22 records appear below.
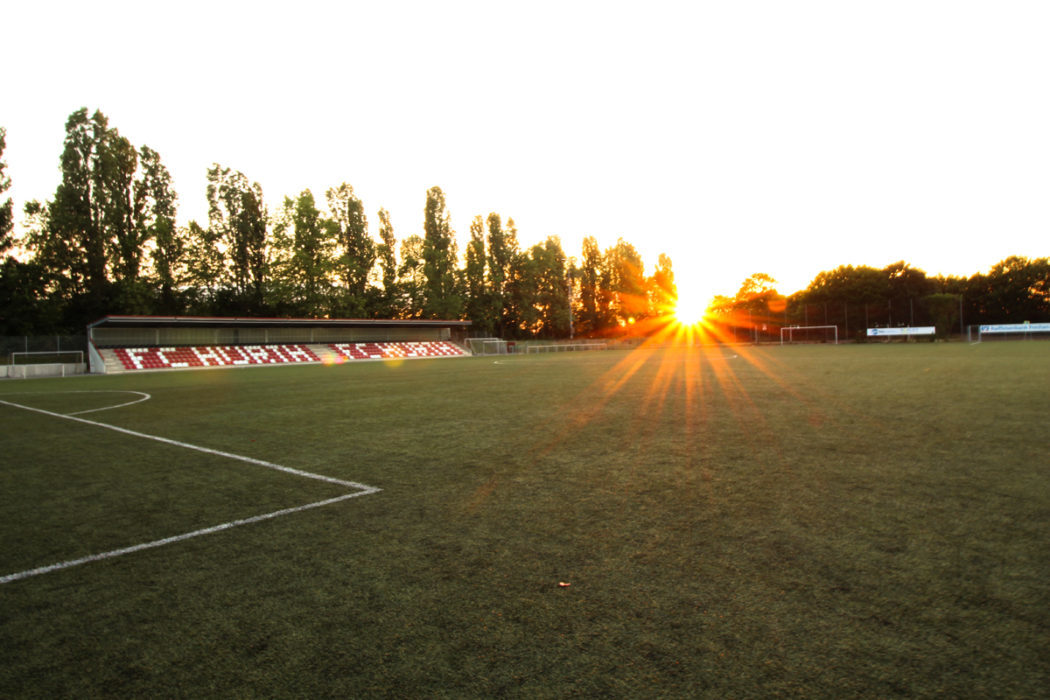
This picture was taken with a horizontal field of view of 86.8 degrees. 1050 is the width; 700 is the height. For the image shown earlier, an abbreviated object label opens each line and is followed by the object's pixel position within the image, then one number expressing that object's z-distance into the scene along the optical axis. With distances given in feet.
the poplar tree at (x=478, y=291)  193.36
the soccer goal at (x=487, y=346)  166.50
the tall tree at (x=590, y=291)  223.51
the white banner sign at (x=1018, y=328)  159.12
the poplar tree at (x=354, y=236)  172.24
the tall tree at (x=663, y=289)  238.48
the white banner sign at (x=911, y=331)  161.99
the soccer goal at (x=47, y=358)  97.63
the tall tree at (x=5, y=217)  111.75
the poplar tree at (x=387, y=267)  176.76
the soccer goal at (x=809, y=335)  175.32
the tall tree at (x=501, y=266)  197.06
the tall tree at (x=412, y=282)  179.52
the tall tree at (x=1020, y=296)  182.29
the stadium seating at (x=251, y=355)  107.65
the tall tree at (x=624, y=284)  228.02
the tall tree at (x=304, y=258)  156.66
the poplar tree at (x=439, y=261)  181.47
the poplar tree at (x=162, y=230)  137.69
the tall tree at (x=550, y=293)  208.46
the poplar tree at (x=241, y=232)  151.94
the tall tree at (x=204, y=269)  144.97
